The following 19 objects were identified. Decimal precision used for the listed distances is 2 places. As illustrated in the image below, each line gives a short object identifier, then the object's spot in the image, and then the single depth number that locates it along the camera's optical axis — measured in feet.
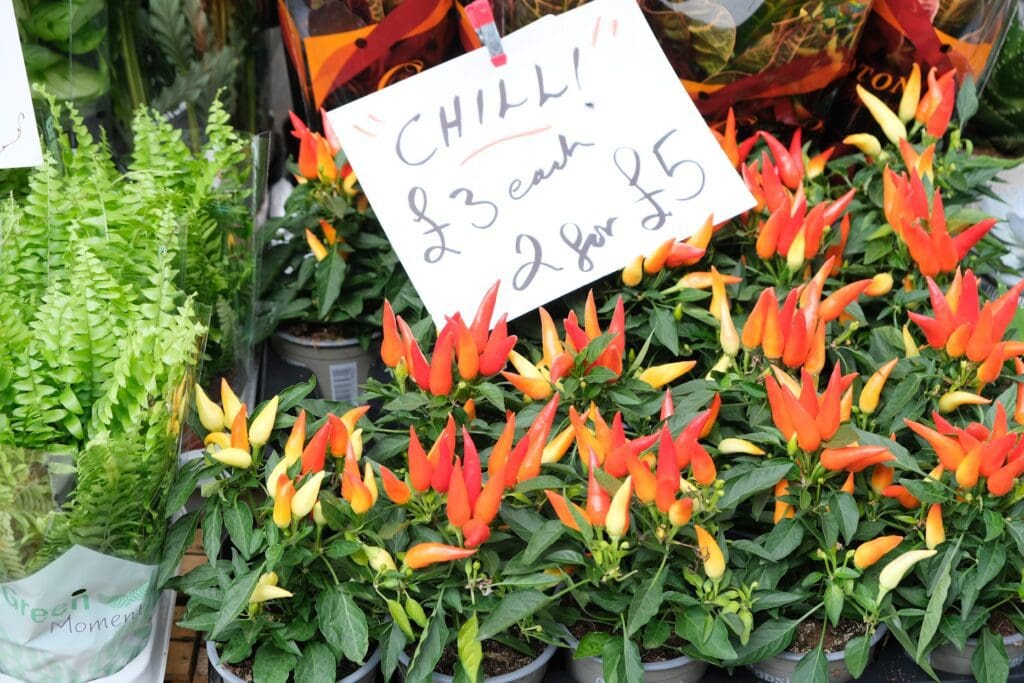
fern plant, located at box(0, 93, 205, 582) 2.71
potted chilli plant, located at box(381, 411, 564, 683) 2.71
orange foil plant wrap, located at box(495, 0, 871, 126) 4.09
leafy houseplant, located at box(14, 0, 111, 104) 4.17
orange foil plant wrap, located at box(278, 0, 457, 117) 4.22
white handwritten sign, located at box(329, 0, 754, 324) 3.67
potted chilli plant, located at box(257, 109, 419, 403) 4.02
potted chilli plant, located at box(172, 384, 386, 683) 2.72
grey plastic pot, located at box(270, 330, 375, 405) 4.20
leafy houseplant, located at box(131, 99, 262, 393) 3.79
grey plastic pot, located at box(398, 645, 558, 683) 2.88
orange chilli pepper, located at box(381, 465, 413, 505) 2.73
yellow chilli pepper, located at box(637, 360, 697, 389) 3.31
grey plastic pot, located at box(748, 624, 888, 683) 3.00
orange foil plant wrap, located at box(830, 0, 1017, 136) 4.23
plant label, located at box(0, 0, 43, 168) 3.43
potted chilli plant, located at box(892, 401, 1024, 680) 2.83
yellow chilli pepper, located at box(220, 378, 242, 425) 3.01
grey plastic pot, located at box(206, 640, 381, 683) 2.85
